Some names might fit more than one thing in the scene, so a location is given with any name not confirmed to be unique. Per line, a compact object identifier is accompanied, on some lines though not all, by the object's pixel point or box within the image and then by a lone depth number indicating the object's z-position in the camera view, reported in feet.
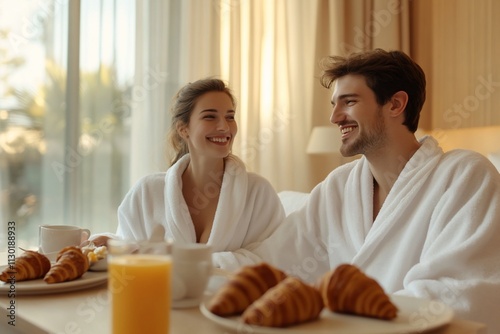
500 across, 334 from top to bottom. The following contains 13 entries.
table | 2.69
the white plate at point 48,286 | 3.40
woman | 6.50
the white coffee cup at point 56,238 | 4.49
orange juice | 2.47
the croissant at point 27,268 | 3.59
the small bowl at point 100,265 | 3.88
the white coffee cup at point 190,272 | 2.90
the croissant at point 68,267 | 3.54
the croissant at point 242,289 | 2.59
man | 4.00
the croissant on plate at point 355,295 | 2.58
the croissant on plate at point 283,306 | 2.43
